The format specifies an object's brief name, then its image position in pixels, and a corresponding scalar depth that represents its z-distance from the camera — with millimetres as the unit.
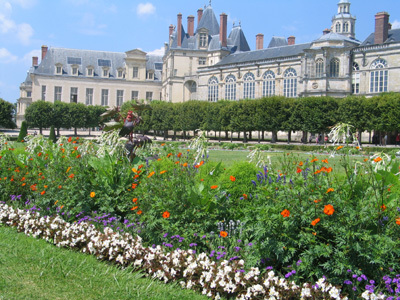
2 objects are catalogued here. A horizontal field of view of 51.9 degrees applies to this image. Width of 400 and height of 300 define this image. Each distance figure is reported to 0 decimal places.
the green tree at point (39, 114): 50531
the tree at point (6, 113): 47969
